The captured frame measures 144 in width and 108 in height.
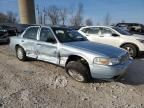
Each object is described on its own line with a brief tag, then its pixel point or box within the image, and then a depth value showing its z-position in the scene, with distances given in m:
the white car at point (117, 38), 4.73
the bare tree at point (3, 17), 43.78
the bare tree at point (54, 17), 39.97
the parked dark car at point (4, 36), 6.96
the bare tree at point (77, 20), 38.65
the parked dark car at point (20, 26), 12.74
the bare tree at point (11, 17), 46.91
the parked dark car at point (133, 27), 8.20
